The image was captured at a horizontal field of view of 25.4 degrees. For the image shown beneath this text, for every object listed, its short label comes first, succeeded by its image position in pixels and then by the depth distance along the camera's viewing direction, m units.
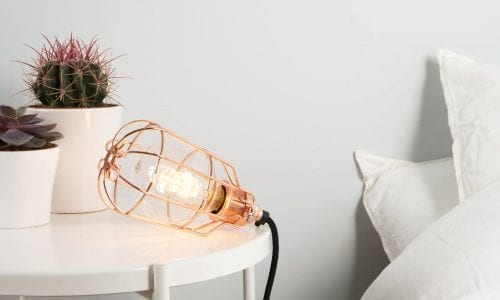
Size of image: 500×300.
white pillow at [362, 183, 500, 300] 1.19
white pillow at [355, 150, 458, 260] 1.47
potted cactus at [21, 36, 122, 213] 1.29
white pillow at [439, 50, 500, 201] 1.44
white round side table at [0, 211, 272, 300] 1.10
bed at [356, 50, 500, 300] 1.21
